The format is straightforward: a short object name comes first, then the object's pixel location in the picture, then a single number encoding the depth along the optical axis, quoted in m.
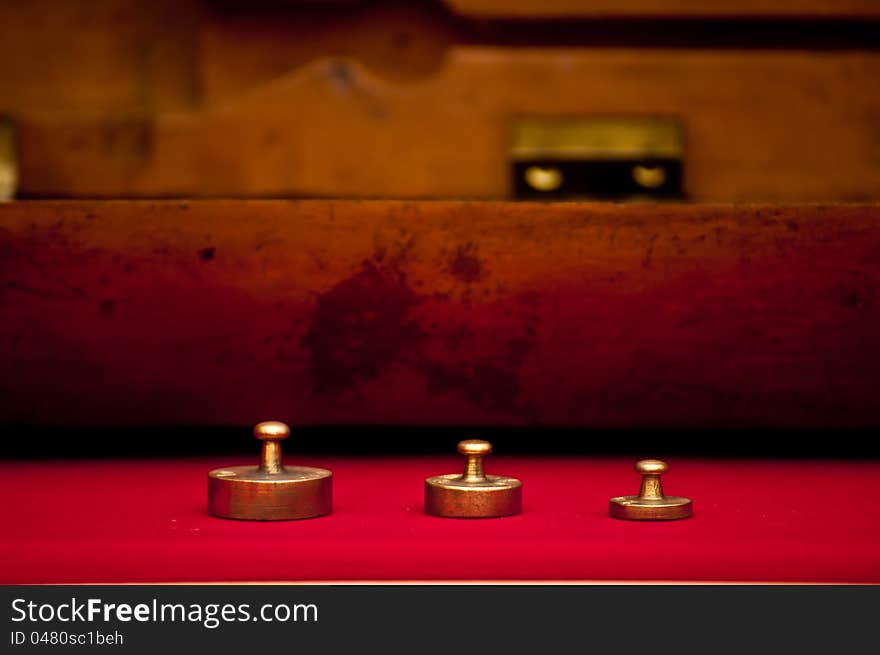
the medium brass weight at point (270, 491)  0.49
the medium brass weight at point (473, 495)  0.49
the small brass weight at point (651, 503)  0.49
